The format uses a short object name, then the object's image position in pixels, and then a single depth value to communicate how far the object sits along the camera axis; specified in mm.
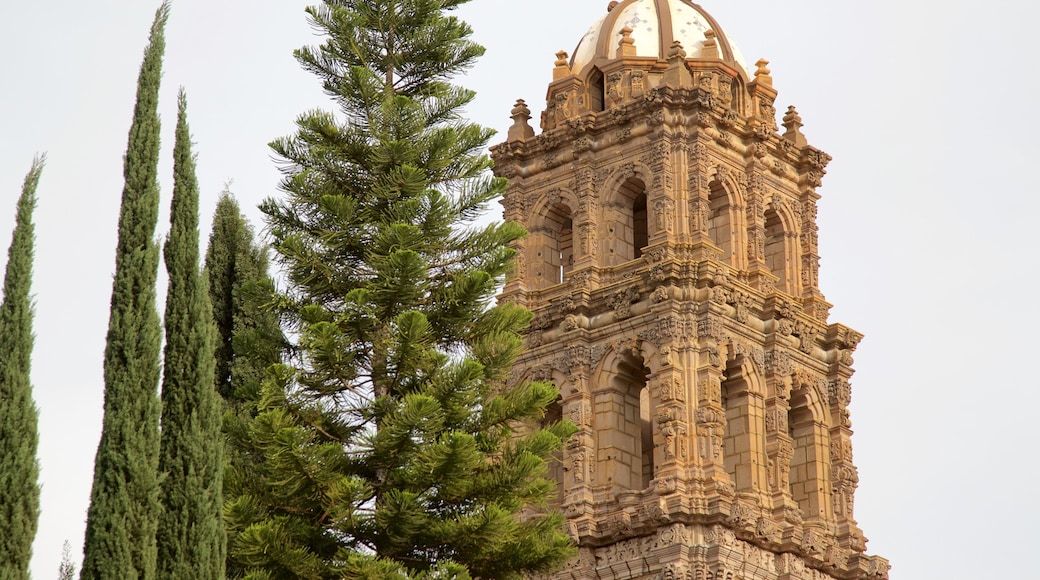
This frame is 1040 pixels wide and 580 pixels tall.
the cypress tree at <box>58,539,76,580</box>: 34844
